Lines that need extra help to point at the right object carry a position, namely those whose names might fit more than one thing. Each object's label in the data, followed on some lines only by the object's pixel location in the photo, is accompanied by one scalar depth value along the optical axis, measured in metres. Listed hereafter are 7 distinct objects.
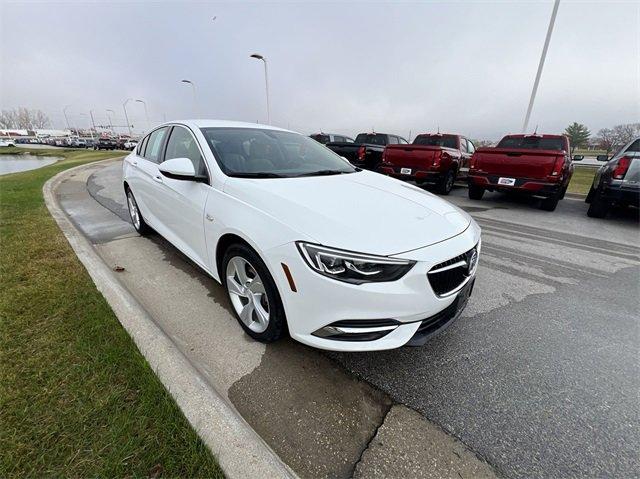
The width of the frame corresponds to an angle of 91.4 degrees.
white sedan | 1.74
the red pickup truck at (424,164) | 8.11
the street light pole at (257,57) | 22.32
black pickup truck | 11.04
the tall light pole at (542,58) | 12.08
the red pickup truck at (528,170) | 6.45
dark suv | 5.70
